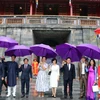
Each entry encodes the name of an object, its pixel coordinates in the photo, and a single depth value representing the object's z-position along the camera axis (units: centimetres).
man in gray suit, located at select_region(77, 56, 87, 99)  1155
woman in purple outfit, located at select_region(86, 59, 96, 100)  1041
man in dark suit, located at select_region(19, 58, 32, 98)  1119
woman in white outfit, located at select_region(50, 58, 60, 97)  1111
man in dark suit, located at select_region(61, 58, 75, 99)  1130
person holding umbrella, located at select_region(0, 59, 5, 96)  1122
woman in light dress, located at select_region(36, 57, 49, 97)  1102
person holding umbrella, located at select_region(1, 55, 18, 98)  1102
